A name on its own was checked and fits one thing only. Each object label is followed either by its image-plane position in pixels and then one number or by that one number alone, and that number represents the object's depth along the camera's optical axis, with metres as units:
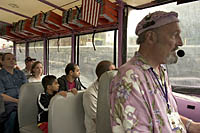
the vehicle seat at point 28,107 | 2.35
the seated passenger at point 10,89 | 2.77
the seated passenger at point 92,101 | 1.98
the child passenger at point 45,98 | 2.20
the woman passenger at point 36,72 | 3.47
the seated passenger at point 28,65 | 4.46
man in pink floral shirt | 1.03
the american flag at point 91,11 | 2.78
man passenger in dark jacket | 2.93
